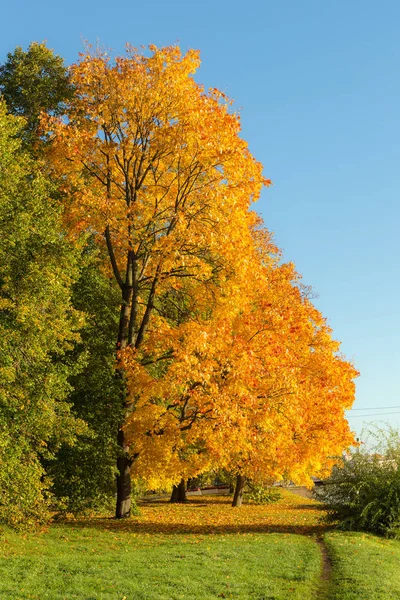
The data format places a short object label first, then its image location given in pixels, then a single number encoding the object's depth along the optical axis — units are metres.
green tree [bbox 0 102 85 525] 18.02
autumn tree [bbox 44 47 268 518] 23.70
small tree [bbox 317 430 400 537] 23.00
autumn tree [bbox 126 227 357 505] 21.62
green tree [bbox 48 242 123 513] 23.95
